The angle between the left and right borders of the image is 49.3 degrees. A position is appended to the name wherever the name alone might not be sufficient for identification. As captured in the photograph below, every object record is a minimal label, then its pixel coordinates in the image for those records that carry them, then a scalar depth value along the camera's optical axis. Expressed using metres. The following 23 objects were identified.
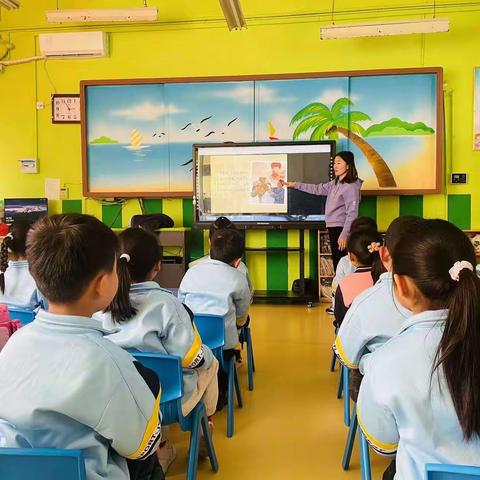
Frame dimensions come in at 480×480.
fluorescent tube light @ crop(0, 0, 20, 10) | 4.99
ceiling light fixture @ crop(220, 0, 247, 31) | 4.59
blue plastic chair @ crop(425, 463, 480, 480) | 0.83
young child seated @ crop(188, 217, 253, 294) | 3.98
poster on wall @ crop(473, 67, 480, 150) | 5.64
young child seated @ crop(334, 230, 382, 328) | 2.35
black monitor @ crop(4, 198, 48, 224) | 6.21
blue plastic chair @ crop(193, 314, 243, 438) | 2.29
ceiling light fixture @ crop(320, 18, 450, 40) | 5.02
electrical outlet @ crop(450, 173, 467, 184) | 5.71
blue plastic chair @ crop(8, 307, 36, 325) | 2.22
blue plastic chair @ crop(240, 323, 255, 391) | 3.06
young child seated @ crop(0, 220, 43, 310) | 2.59
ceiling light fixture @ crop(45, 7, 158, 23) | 5.23
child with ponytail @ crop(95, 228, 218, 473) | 1.69
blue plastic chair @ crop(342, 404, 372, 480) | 2.01
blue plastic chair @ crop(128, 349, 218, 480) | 1.57
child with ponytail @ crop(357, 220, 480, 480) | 0.99
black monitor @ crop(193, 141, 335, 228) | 5.58
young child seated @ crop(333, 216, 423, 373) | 1.66
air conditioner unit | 5.58
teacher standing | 4.91
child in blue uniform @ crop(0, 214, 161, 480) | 0.96
